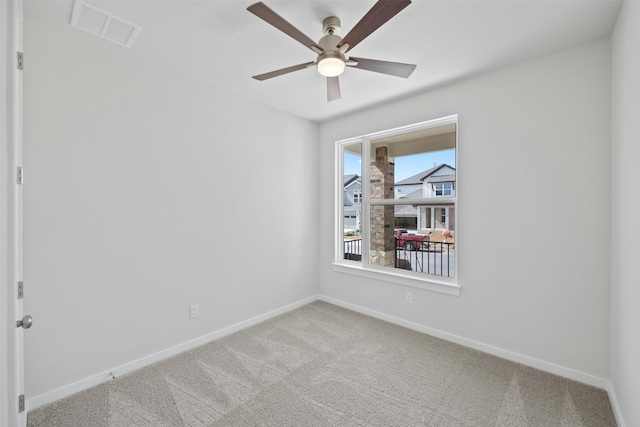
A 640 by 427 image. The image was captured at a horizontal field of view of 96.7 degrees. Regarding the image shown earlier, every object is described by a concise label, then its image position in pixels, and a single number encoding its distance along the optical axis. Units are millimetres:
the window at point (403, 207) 3062
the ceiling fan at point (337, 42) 1456
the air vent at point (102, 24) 1819
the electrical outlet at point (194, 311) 2715
